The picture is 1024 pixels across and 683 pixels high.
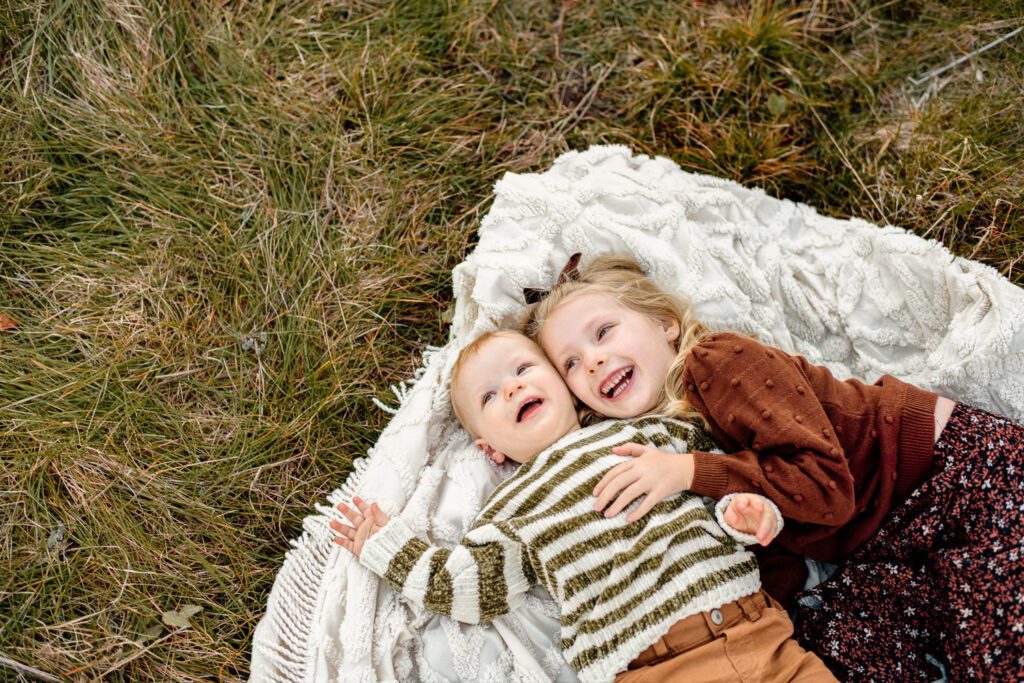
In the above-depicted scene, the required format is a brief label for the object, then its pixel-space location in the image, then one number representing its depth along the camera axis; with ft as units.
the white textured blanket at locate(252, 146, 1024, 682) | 8.43
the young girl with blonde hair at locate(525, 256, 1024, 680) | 7.44
